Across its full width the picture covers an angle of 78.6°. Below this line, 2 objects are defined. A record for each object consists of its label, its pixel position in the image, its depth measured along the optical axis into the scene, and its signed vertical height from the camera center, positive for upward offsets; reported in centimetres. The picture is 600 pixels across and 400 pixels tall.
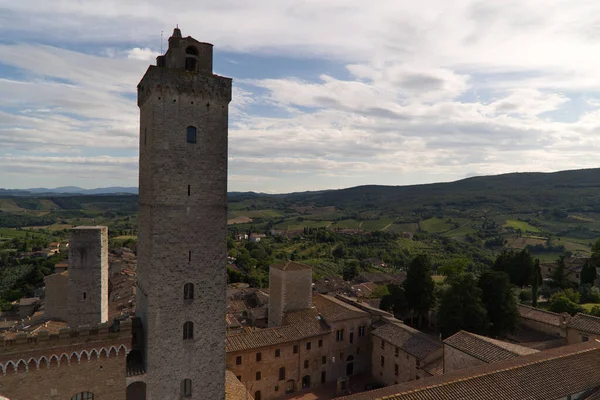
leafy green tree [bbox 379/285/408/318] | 4181 -1220
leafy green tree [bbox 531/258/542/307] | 4477 -1048
